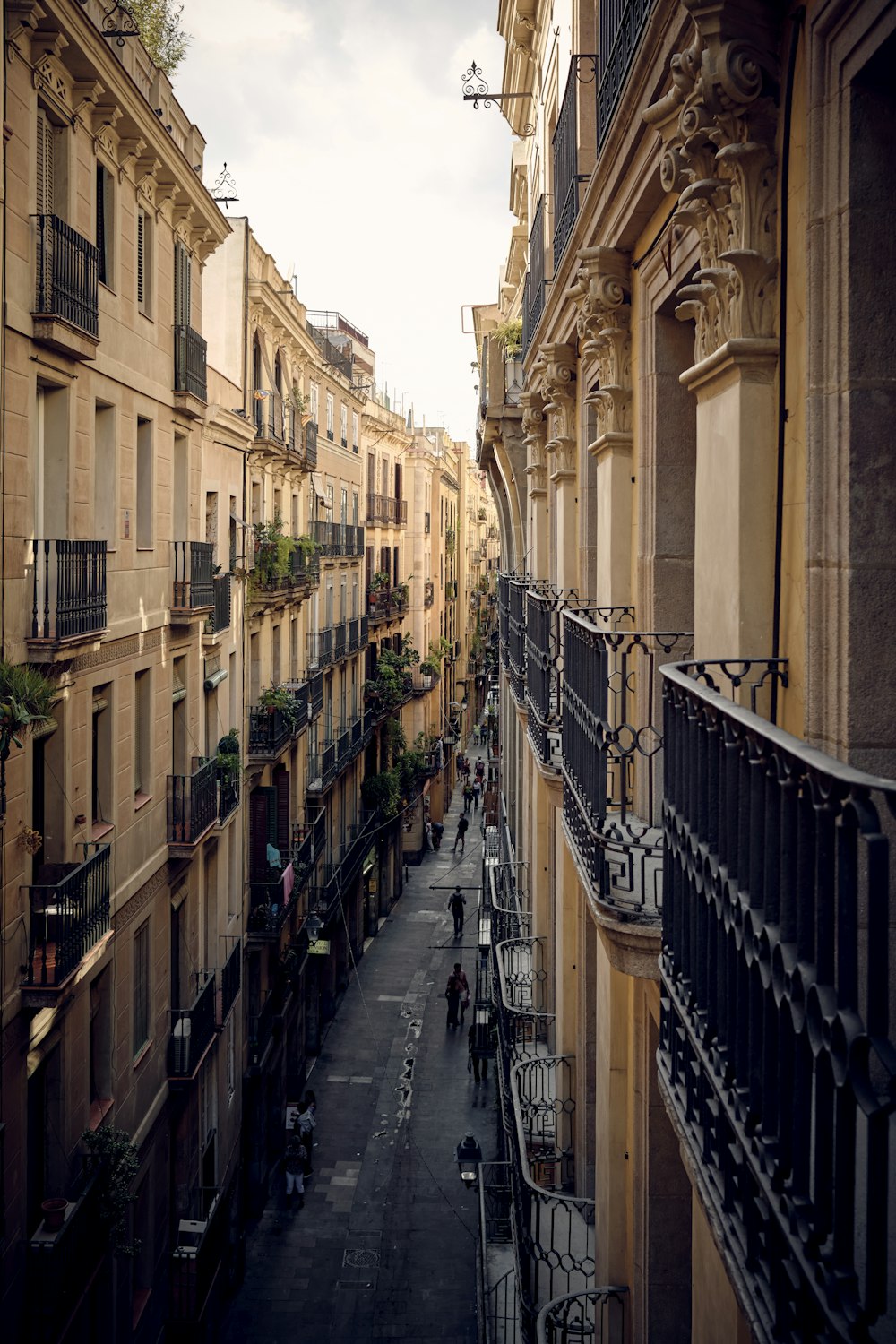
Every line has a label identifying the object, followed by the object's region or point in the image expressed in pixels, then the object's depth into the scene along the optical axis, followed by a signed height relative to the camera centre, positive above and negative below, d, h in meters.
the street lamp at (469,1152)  21.61 -9.51
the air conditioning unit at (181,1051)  18.91 -6.72
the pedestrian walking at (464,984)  33.12 -9.88
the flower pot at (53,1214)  13.60 -6.68
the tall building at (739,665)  3.03 -0.16
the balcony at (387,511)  46.03 +4.57
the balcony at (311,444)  32.02 +4.82
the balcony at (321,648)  34.19 -0.71
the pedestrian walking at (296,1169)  24.02 -10.89
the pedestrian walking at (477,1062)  28.48 -10.53
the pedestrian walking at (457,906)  40.66 -9.59
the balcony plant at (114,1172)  14.63 -6.72
